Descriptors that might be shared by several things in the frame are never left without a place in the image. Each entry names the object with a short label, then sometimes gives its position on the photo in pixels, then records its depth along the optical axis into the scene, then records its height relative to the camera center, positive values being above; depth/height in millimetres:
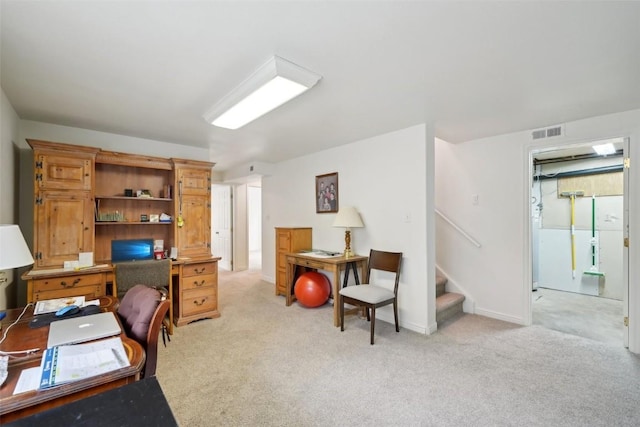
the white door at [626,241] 2803 -289
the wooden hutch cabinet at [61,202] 2719 +159
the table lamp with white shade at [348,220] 3637 -65
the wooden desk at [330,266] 3408 -663
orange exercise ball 3936 -1035
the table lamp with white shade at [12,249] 1342 -147
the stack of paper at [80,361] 1005 -549
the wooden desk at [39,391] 890 -563
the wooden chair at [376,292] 2990 -851
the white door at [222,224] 6668 -178
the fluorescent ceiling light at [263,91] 1922 +942
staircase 3458 -1111
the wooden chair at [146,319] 1366 -526
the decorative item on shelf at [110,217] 3228 +10
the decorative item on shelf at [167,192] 3678 +325
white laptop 1288 -538
